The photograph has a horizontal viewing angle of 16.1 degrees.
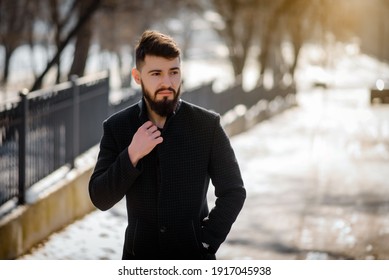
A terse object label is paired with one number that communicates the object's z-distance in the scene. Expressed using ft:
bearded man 18.85
